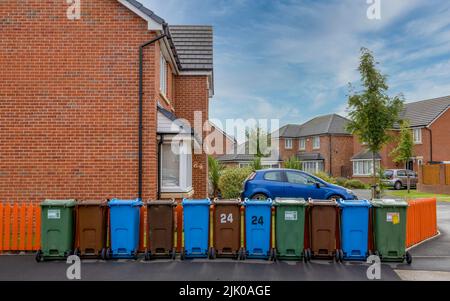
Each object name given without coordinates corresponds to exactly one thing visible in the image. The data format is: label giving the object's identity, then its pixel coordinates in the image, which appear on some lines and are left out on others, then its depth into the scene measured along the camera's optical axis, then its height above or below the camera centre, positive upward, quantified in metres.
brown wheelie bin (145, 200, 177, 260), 7.81 -1.34
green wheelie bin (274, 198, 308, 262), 7.67 -1.34
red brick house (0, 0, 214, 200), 9.91 +1.69
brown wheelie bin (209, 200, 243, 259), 7.81 -1.36
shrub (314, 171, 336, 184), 21.68 -0.71
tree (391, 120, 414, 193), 30.41 +1.52
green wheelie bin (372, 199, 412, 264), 7.63 -1.37
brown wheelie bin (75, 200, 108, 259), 7.81 -1.34
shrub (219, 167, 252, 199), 18.06 -0.87
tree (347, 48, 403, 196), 17.33 +2.53
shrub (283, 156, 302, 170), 21.78 -0.01
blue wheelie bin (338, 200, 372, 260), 7.65 -1.33
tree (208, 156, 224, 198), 19.70 -0.53
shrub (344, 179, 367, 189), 30.77 -1.64
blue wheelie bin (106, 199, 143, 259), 7.80 -1.33
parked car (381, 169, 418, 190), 31.02 -1.18
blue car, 13.16 -0.84
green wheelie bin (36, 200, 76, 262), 7.71 -1.36
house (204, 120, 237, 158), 44.75 +2.55
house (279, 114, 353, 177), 41.56 +2.12
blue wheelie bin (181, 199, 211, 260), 7.79 -1.32
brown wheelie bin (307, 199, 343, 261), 7.68 -1.36
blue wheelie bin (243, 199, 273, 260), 7.75 -1.31
